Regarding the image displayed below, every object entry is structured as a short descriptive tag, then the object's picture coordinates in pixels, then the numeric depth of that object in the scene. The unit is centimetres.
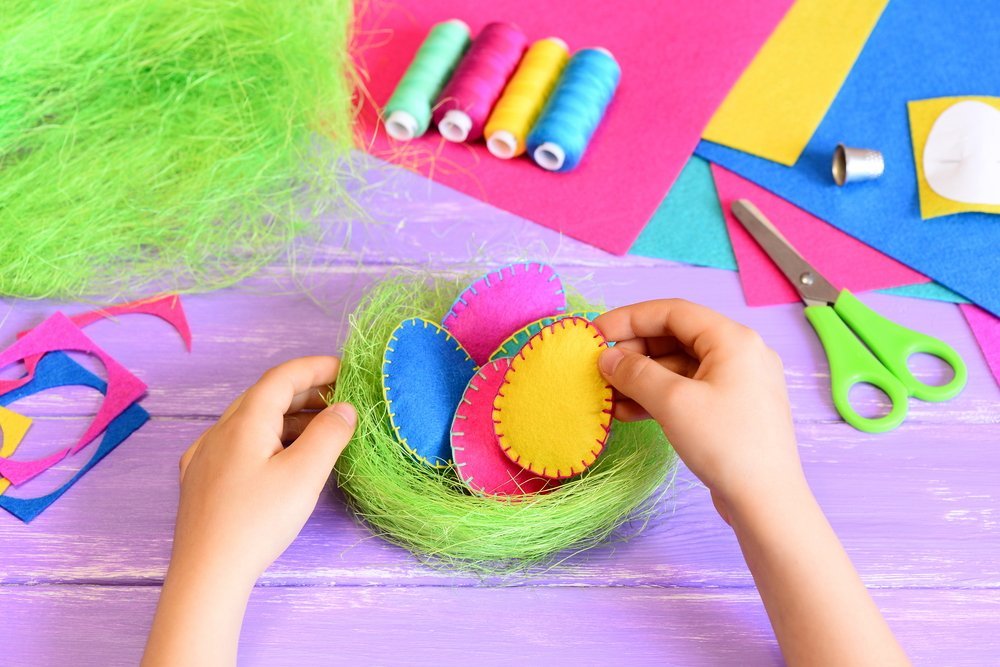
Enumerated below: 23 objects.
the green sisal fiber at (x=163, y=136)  94
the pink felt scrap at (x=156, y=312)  89
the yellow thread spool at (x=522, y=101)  102
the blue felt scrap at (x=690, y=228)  95
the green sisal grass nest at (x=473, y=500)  68
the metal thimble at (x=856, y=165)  99
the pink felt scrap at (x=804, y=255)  93
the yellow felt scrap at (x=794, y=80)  106
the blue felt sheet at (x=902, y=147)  96
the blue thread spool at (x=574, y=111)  99
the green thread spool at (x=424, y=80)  103
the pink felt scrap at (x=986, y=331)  87
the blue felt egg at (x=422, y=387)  71
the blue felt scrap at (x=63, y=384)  76
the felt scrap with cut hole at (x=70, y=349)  78
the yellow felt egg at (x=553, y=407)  69
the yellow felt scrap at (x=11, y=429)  80
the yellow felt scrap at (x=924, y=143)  98
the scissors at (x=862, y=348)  83
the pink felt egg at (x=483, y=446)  70
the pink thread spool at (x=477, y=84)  102
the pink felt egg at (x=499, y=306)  77
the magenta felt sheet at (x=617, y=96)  100
